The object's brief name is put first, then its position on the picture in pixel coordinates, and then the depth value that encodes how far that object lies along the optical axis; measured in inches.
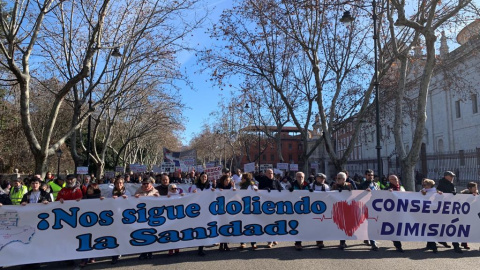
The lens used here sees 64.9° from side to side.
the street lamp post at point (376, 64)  534.9
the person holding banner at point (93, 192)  303.6
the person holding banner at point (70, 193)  308.0
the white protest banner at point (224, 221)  271.6
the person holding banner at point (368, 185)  339.8
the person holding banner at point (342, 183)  329.2
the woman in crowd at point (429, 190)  311.1
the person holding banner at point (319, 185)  332.8
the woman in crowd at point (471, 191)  326.0
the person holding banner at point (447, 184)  338.9
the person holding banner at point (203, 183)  343.3
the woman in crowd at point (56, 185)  439.2
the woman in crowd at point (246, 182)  337.3
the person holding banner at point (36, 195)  304.2
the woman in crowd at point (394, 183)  336.5
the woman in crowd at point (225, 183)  328.5
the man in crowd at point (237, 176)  522.0
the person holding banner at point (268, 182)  350.3
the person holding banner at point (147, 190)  310.5
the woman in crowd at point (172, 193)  300.7
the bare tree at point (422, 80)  472.1
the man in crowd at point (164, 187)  330.0
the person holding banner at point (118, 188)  313.4
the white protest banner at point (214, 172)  624.6
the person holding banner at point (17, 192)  344.7
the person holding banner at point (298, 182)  349.0
